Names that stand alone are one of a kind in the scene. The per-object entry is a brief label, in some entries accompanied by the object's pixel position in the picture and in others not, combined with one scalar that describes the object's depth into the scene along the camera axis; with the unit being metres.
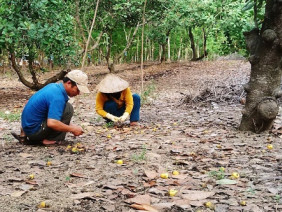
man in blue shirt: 4.42
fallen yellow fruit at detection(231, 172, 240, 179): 3.32
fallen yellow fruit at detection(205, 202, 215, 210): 2.70
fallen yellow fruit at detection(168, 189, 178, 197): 2.93
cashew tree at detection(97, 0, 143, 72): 12.77
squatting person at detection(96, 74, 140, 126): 5.79
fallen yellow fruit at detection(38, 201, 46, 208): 2.66
